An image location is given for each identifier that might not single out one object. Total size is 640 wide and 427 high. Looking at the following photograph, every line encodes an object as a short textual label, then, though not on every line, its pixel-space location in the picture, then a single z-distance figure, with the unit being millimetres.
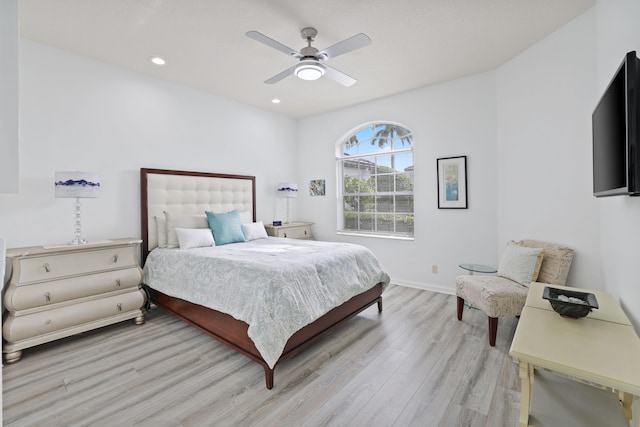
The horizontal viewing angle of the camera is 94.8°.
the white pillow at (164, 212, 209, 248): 3490
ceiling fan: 2275
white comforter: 2092
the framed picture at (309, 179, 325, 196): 5273
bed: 2141
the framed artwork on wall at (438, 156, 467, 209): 3793
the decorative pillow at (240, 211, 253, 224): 4379
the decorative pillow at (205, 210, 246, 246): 3656
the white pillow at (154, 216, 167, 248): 3516
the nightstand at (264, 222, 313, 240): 4645
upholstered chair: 2549
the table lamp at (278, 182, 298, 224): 4844
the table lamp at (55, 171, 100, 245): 2658
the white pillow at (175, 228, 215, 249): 3349
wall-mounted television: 1332
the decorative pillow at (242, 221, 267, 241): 4012
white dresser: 2412
